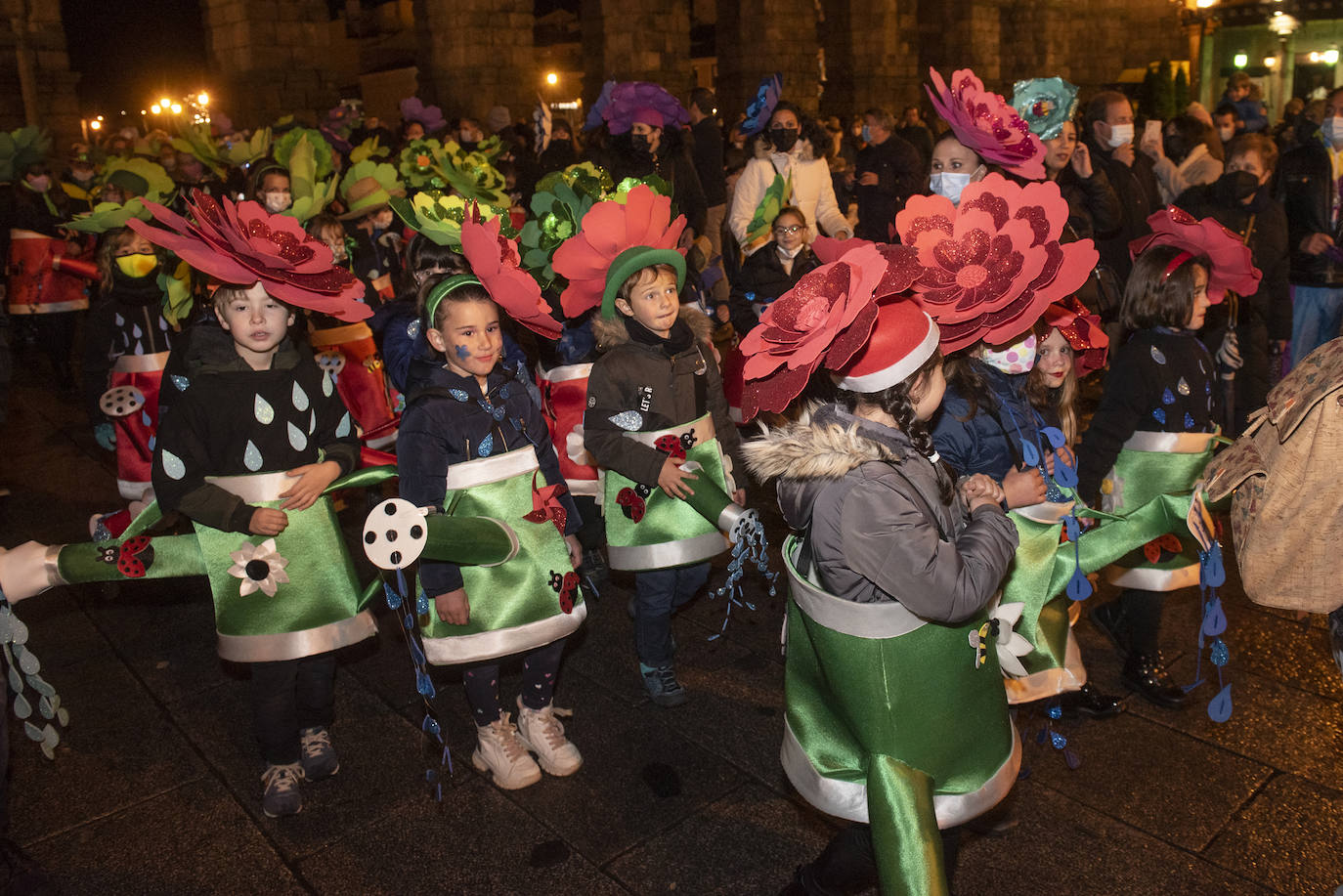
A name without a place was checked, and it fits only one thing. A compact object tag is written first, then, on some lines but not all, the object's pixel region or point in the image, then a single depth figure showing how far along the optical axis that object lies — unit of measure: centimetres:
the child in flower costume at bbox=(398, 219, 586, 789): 319
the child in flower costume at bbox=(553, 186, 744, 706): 358
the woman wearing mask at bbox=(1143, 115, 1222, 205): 781
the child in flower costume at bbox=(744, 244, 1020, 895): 211
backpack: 209
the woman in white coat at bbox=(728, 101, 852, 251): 696
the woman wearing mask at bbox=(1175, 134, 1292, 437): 589
